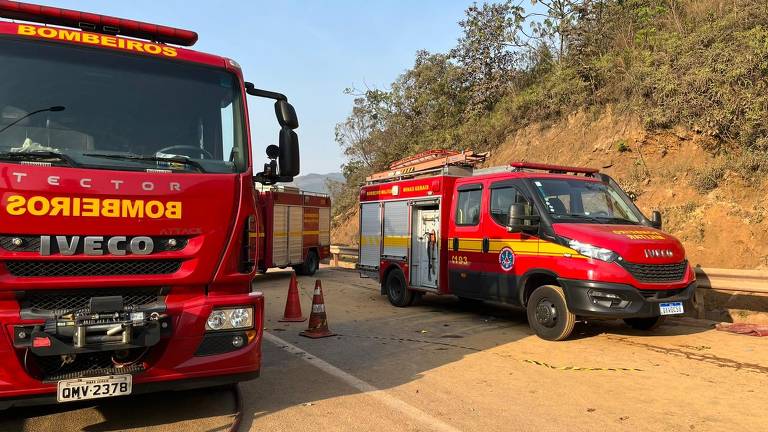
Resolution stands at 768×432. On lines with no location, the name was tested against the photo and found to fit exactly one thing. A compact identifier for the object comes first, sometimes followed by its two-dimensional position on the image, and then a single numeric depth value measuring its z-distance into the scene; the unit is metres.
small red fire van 7.07
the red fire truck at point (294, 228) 16.36
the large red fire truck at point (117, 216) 3.70
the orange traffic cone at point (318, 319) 7.99
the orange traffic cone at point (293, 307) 9.43
